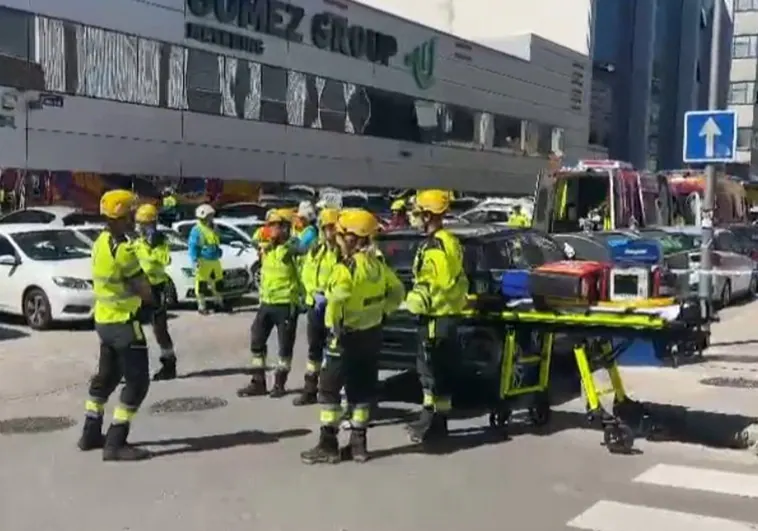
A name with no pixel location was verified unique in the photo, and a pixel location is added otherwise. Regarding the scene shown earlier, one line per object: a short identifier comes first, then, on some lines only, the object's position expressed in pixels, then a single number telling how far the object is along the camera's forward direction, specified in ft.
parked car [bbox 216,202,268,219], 94.17
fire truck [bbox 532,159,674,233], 77.25
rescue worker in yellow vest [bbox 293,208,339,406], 31.94
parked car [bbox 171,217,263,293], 64.34
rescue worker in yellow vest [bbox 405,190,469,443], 27.73
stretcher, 26.07
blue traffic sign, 38.17
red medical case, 27.32
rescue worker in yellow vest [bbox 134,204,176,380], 38.01
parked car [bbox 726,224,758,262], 78.89
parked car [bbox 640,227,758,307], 59.17
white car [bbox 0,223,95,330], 50.21
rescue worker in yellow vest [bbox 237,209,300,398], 34.50
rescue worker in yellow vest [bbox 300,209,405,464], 25.40
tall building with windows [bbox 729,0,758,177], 269.03
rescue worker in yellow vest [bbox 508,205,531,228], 80.94
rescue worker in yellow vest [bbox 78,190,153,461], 25.93
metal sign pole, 41.45
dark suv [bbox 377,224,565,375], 30.17
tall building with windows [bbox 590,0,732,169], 213.25
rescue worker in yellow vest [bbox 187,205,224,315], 56.13
